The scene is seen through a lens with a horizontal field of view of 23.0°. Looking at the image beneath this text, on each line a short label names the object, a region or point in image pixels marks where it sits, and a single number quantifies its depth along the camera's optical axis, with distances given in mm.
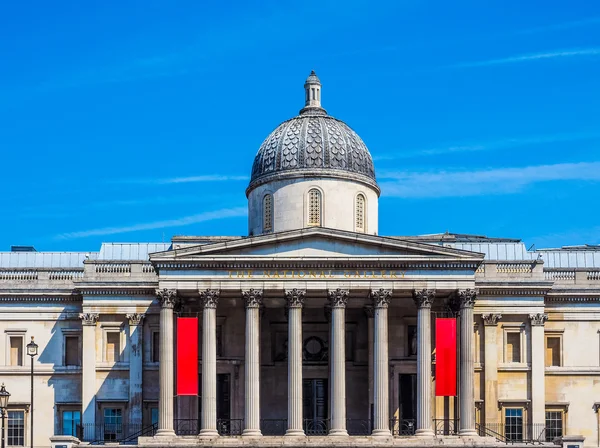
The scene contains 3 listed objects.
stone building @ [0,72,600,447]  88625
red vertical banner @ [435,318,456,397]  88188
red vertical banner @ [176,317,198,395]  88312
